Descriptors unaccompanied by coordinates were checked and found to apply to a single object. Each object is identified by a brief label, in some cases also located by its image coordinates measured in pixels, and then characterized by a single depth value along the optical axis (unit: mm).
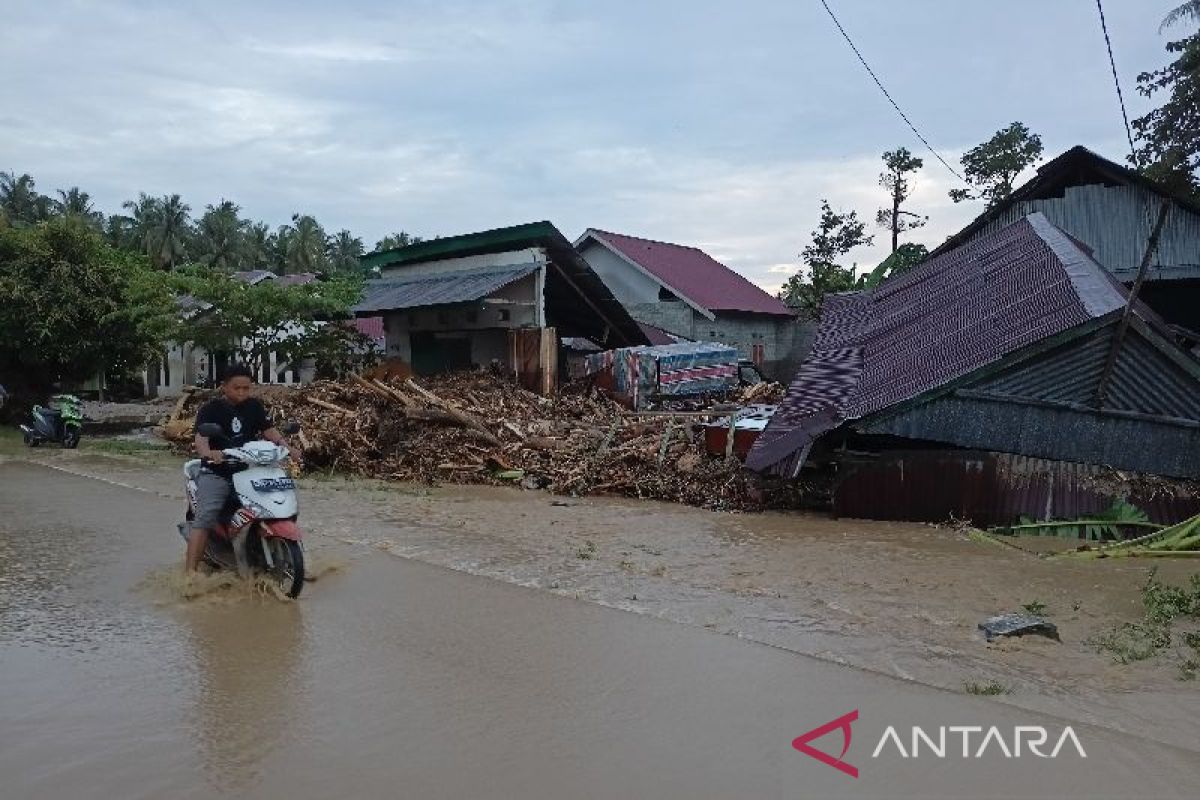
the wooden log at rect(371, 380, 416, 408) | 16562
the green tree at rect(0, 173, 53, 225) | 48969
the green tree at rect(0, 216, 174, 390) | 21812
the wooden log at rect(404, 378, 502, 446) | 15820
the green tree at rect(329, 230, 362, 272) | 68812
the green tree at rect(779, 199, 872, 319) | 35562
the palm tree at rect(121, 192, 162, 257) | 53312
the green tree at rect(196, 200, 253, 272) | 55719
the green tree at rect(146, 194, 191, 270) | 53219
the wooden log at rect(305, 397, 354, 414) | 17266
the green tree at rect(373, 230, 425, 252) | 62609
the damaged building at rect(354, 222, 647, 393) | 20734
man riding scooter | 6758
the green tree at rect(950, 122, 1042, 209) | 32594
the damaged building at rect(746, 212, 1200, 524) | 10555
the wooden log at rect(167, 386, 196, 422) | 20547
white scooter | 6418
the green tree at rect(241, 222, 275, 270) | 58031
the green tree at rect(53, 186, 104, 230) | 51000
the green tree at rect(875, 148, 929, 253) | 35562
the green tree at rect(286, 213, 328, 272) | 59719
